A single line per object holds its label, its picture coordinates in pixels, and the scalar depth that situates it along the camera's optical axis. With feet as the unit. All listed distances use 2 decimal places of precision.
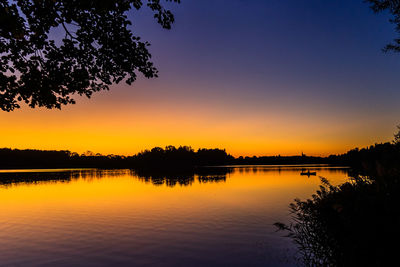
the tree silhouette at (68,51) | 30.17
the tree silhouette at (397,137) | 46.66
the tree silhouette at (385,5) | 57.77
